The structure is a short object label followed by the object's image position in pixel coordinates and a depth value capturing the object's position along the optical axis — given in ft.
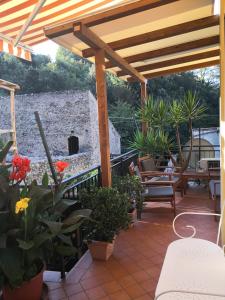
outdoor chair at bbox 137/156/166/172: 16.56
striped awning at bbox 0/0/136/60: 8.50
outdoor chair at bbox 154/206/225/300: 5.14
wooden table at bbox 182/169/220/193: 16.80
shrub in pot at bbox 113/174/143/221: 12.53
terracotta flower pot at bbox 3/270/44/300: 6.63
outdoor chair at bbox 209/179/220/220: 12.87
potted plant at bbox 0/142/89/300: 6.18
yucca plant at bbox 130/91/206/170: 17.65
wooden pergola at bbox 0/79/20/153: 16.14
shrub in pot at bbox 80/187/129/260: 9.52
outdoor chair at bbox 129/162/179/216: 13.75
